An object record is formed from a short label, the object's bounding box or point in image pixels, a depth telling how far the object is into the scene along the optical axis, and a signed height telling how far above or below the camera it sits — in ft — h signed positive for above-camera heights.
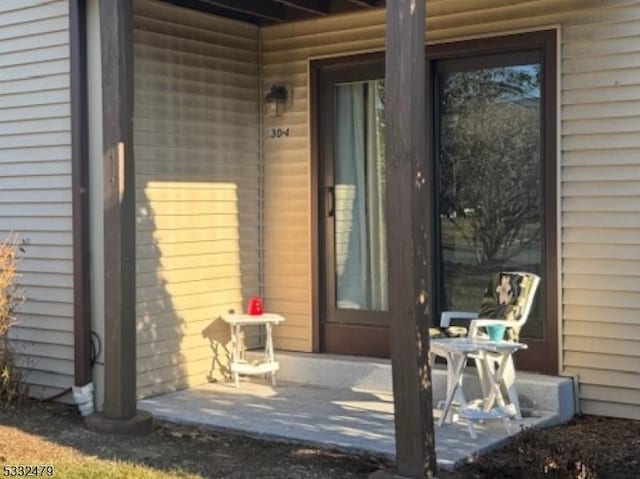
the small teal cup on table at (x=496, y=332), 15.55 -2.05
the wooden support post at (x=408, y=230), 11.96 -0.19
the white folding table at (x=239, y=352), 18.72 -2.85
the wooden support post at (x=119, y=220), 15.46 -0.03
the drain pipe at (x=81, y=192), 17.11 +0.51
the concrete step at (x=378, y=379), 16.03 -3.24
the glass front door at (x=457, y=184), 17.04 +0.65
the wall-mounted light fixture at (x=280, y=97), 20.18 +2.73
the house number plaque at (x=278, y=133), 20.31 +1.94
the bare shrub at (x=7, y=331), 17.31 -2.21
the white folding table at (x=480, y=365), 14.55 -2.61
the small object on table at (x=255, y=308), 19.38 -1.99
